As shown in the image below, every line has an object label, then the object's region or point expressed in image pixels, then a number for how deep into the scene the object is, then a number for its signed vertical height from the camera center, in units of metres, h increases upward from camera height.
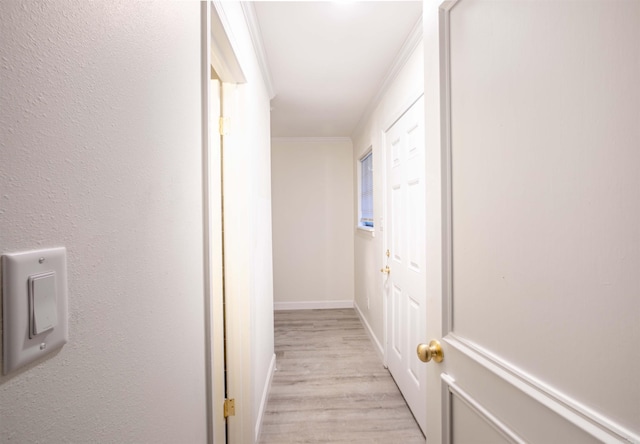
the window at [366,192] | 3.68 +0.34
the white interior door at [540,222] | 0.48 -0.01
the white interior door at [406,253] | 1.91 -0.25
